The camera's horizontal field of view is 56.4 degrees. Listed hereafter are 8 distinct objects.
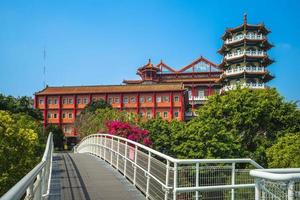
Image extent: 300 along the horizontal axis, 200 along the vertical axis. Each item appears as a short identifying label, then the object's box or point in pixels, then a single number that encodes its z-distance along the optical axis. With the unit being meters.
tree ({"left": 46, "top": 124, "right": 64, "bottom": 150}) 49.31
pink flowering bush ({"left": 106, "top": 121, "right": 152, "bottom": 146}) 16.10
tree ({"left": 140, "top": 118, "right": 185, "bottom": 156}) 17.14
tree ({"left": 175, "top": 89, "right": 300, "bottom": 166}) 17.70
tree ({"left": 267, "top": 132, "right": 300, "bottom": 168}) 13.67
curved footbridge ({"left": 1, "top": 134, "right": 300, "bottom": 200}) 3.09
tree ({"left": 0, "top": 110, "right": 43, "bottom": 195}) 8.72
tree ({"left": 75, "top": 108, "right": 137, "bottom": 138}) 28.42
